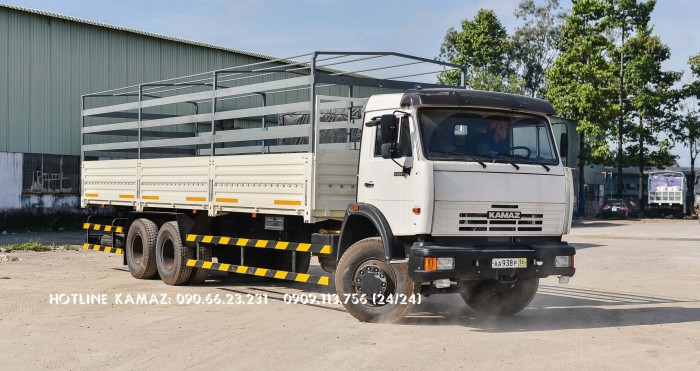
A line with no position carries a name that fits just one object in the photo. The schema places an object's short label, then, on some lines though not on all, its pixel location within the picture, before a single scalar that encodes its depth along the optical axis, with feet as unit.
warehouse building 84.94
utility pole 165.27
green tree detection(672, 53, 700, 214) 174.29
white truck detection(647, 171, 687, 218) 178.70
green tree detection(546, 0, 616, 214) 157.07
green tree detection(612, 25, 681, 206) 162.50
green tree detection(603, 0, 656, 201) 164.66
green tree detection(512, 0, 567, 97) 217.15
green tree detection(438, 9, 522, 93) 182.80
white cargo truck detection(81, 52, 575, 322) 30.40
